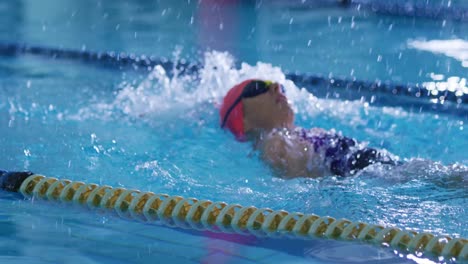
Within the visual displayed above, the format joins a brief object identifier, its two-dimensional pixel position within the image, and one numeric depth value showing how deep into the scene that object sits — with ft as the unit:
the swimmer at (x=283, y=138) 19.83
